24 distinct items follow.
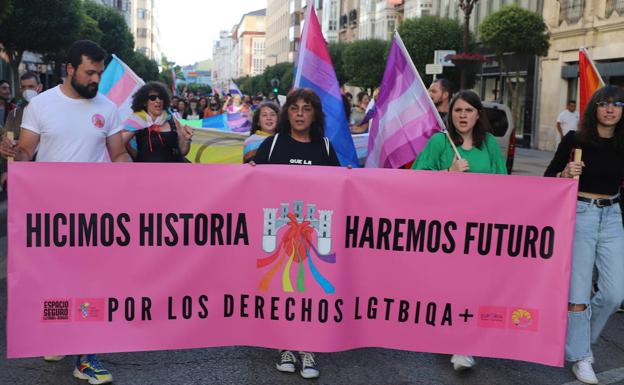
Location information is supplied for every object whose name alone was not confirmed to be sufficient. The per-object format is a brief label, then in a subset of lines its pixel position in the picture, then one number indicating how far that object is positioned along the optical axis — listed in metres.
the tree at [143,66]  59.59
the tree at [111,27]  48.00
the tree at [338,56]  53.59
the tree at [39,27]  27.67
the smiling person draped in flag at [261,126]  6.31
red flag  6.03
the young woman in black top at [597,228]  4.50
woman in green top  4.64
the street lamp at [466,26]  21.58
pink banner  4.21
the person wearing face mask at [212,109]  18.78
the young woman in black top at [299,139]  4.67
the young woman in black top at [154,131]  5.84
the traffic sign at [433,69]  18.92
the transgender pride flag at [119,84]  8.13
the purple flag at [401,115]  5.45
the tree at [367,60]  46.31
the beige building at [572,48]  24.27
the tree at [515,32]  26.77
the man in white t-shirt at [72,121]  4.38
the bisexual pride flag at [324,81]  6.18
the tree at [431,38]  34.84
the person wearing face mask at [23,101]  8.20
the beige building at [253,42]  176.38
